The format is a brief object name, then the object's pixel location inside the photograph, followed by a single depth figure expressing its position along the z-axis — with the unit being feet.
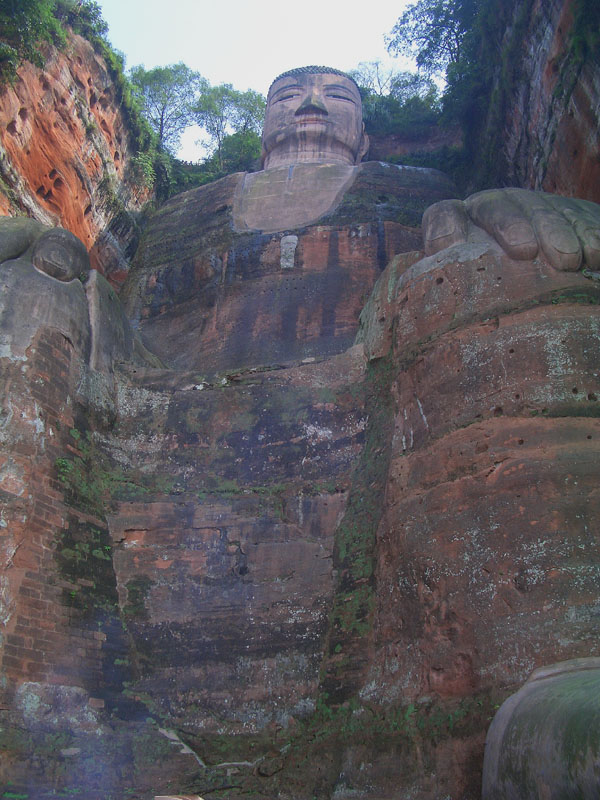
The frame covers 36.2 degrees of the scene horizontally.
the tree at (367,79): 97.66
